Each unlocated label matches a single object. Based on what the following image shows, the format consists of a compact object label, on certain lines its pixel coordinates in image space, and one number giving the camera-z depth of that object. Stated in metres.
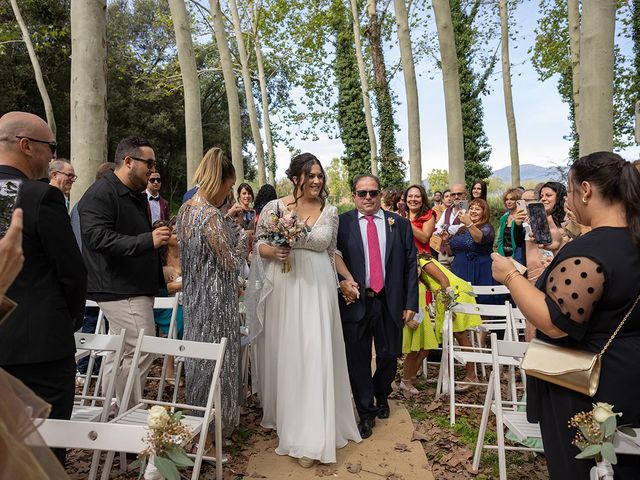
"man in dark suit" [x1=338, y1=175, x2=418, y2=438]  4.42
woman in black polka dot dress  2.16
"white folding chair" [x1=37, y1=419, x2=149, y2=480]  2.14
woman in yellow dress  5.43
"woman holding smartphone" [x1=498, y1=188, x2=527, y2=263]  6.49
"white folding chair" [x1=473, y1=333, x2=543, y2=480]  3.13
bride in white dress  3.84
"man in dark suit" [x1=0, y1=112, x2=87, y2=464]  2.47
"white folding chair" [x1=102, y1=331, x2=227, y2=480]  3.15
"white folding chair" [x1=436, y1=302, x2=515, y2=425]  4.64
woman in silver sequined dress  3.70
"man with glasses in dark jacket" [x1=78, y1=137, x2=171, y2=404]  3.75
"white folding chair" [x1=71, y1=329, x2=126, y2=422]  3.16
